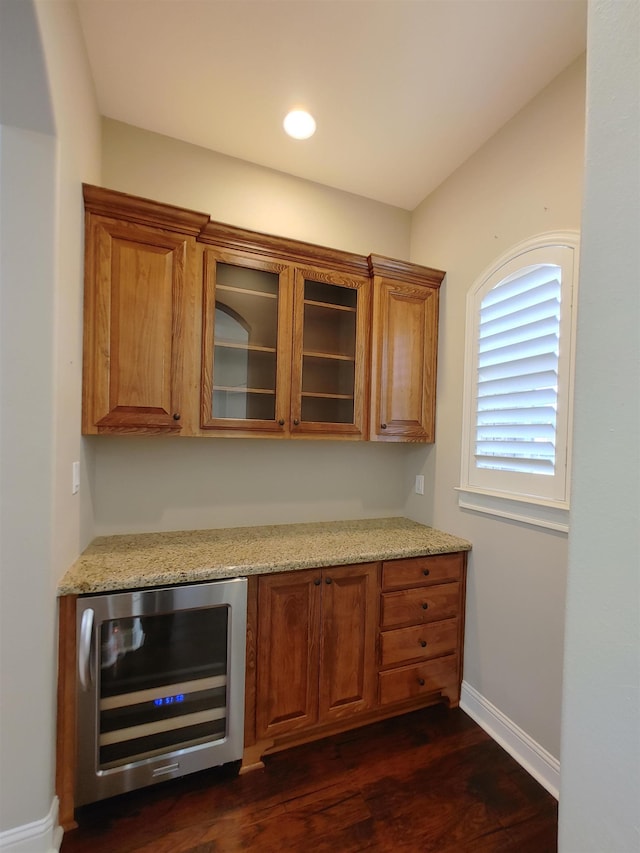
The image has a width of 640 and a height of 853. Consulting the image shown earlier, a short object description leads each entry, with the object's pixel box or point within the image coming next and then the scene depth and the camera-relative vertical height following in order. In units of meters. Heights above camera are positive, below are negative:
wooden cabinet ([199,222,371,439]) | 1.88 +0.44
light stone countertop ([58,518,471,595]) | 1.46 -0.65
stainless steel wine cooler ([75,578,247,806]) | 1.39 -1.10
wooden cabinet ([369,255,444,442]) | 2.15 +0.43
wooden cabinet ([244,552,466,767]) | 1.64 -1.10
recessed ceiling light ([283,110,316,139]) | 1.86 +1.51
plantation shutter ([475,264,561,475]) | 1.65 +0.25
